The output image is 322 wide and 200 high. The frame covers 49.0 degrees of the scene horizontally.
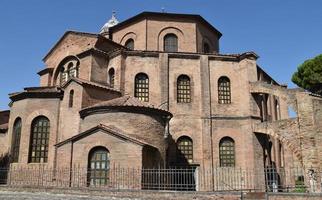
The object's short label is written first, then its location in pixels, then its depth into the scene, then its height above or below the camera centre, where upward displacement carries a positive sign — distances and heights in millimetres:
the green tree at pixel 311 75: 30500 +8217
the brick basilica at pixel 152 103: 17719 +3855
